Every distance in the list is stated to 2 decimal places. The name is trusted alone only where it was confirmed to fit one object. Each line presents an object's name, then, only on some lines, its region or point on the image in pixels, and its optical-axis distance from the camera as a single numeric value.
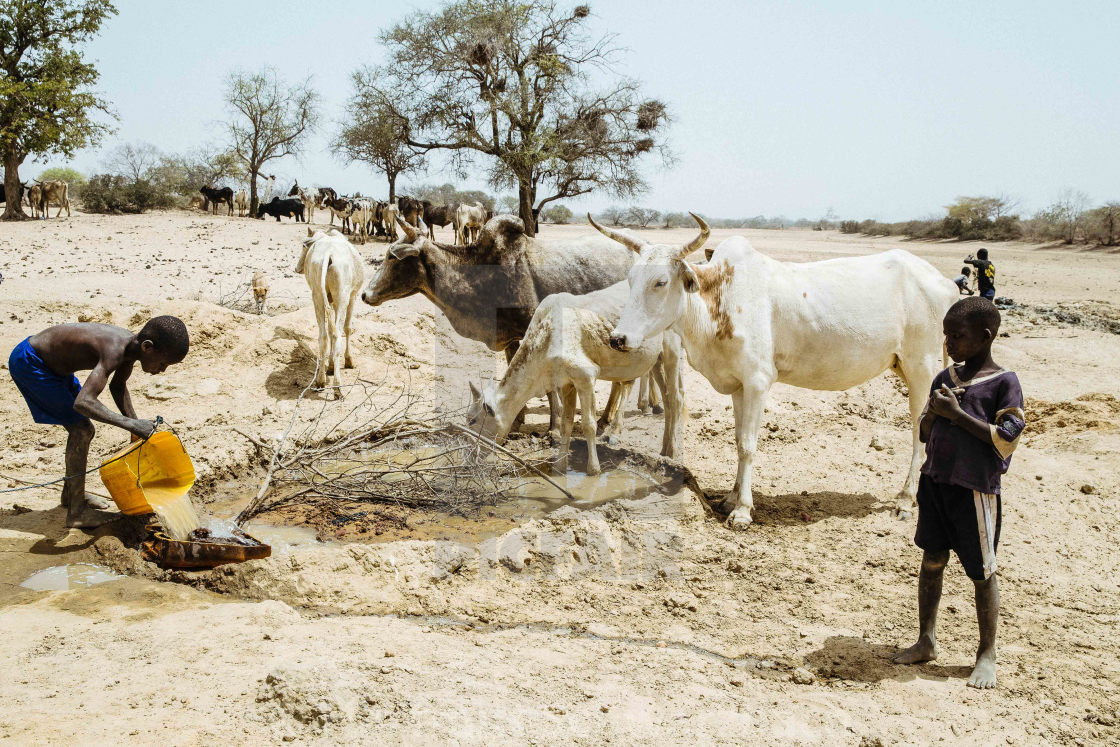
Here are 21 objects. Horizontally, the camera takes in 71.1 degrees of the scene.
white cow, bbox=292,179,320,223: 30.58
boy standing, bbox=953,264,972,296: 14.27
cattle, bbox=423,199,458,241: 26.88
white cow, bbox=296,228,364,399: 9.16
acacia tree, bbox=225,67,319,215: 34.91
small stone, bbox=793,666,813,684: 3.77
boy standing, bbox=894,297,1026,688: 3.63
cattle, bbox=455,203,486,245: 23.56
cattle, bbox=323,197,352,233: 27.53
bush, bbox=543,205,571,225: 46.22
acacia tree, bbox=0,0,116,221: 24.22
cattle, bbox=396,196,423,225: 25.90
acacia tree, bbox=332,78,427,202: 22.39
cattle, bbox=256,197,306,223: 34.12
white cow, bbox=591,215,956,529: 5.79
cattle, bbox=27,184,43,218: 25.48
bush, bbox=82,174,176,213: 30.44
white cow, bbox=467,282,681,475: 6.45
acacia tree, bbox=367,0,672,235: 21.75
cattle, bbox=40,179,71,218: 25.98
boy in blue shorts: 4.67
